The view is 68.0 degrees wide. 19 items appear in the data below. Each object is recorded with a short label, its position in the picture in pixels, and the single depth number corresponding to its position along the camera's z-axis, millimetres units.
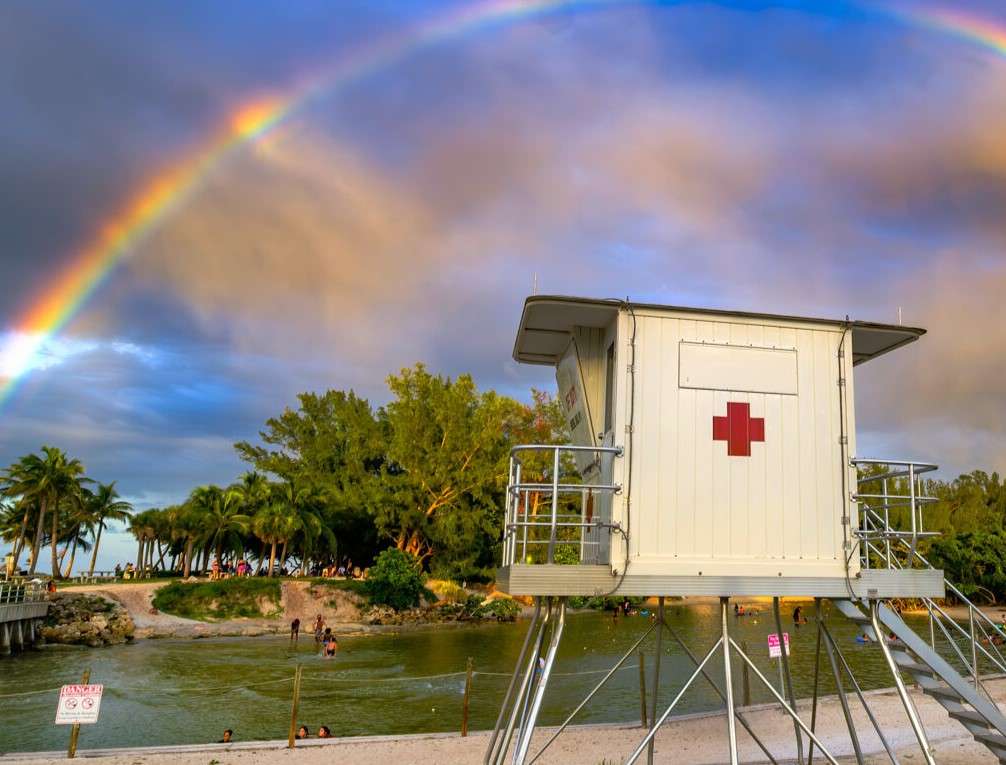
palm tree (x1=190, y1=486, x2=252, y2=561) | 61000
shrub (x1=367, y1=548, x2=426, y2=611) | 55906
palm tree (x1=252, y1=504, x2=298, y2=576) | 60969
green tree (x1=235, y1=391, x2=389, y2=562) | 70188
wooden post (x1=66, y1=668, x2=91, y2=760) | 13605
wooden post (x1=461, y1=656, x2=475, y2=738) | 15631
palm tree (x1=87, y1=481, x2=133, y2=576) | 68375
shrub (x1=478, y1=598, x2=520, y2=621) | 59031
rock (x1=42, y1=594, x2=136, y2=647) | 42000
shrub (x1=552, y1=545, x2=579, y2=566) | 53391
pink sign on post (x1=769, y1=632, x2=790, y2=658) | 16436
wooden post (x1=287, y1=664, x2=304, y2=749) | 14422
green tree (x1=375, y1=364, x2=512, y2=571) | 66375
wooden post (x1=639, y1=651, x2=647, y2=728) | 15223
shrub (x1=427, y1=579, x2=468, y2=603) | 61125
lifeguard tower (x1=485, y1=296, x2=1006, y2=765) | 9492
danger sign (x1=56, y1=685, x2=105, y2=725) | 13688
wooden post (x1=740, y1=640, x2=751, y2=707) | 18356
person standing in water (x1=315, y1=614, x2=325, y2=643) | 44288
